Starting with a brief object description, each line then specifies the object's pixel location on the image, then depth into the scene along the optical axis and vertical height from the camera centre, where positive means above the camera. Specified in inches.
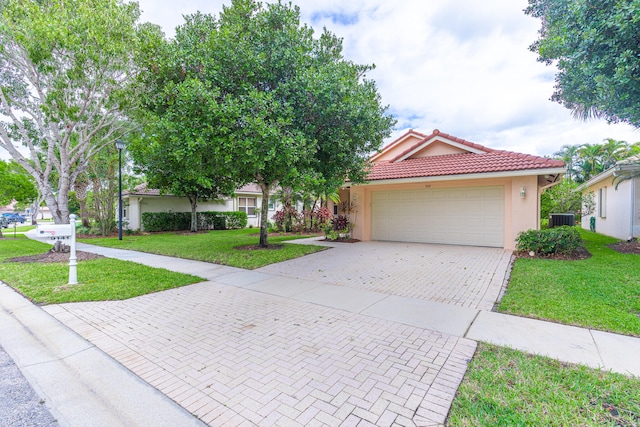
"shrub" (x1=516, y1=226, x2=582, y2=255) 344.2 -34.9
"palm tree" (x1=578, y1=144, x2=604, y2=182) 1107.9 +190.9
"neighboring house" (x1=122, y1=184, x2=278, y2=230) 761.6 +22.4
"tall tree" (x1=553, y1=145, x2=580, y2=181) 1224.8 +232.8
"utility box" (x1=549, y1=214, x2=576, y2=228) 621.6 -19.9
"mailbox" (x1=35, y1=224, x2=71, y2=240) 232.3 -15.3
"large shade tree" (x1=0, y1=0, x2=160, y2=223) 308.7 +166.1
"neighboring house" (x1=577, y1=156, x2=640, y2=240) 462.3 +16.5
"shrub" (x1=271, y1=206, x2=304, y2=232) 675.4 -19.9
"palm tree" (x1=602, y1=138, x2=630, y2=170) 1047.6 +213.7
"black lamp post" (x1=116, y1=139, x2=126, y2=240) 518.3 +60.5
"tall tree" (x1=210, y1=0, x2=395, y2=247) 271.1 +113.0
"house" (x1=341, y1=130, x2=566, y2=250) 401.1 +25.5
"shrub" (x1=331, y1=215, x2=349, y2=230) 542.9 -21.3
